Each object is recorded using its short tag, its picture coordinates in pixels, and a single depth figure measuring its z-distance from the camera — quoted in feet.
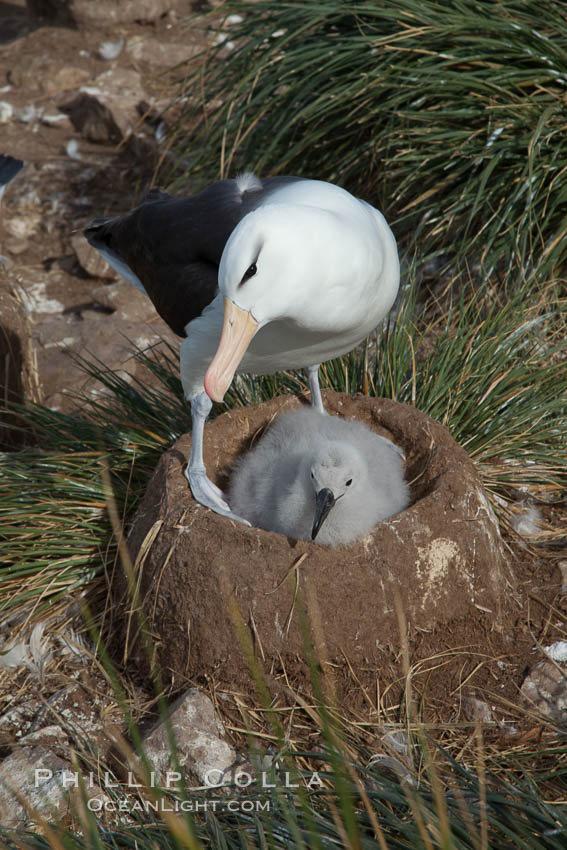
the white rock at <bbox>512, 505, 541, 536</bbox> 12.38
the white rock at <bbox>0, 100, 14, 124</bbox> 28.53
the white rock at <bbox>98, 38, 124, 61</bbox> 29.37
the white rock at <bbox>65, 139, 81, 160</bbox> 26.96
